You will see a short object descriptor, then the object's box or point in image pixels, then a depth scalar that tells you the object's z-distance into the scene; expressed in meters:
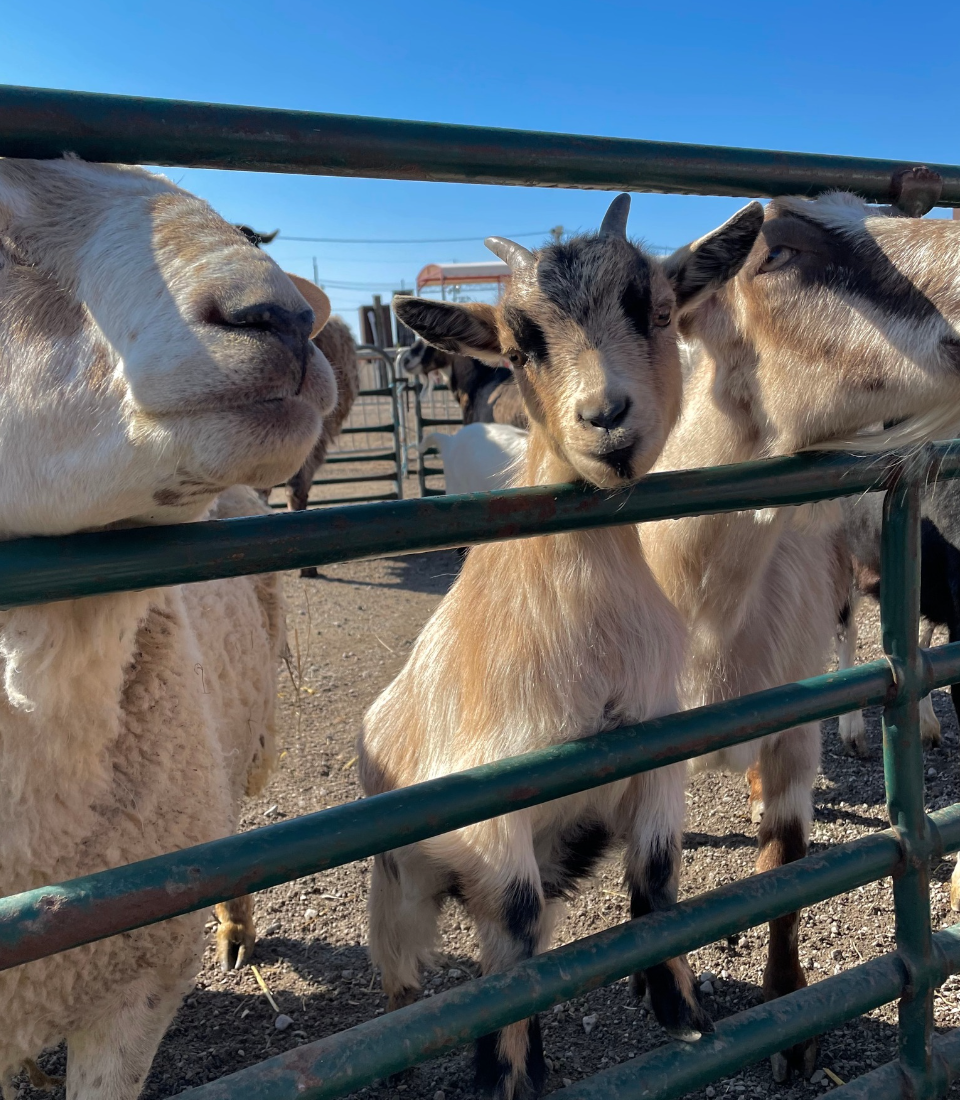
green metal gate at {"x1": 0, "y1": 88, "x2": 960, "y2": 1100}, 1.02
